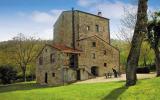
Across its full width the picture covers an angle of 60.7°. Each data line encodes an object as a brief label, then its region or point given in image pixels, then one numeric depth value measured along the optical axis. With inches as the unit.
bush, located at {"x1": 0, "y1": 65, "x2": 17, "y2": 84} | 1325.2
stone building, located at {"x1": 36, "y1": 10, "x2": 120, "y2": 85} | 1044.4
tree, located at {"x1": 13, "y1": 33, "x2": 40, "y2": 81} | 1503.3
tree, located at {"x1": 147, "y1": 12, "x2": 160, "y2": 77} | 697.2
